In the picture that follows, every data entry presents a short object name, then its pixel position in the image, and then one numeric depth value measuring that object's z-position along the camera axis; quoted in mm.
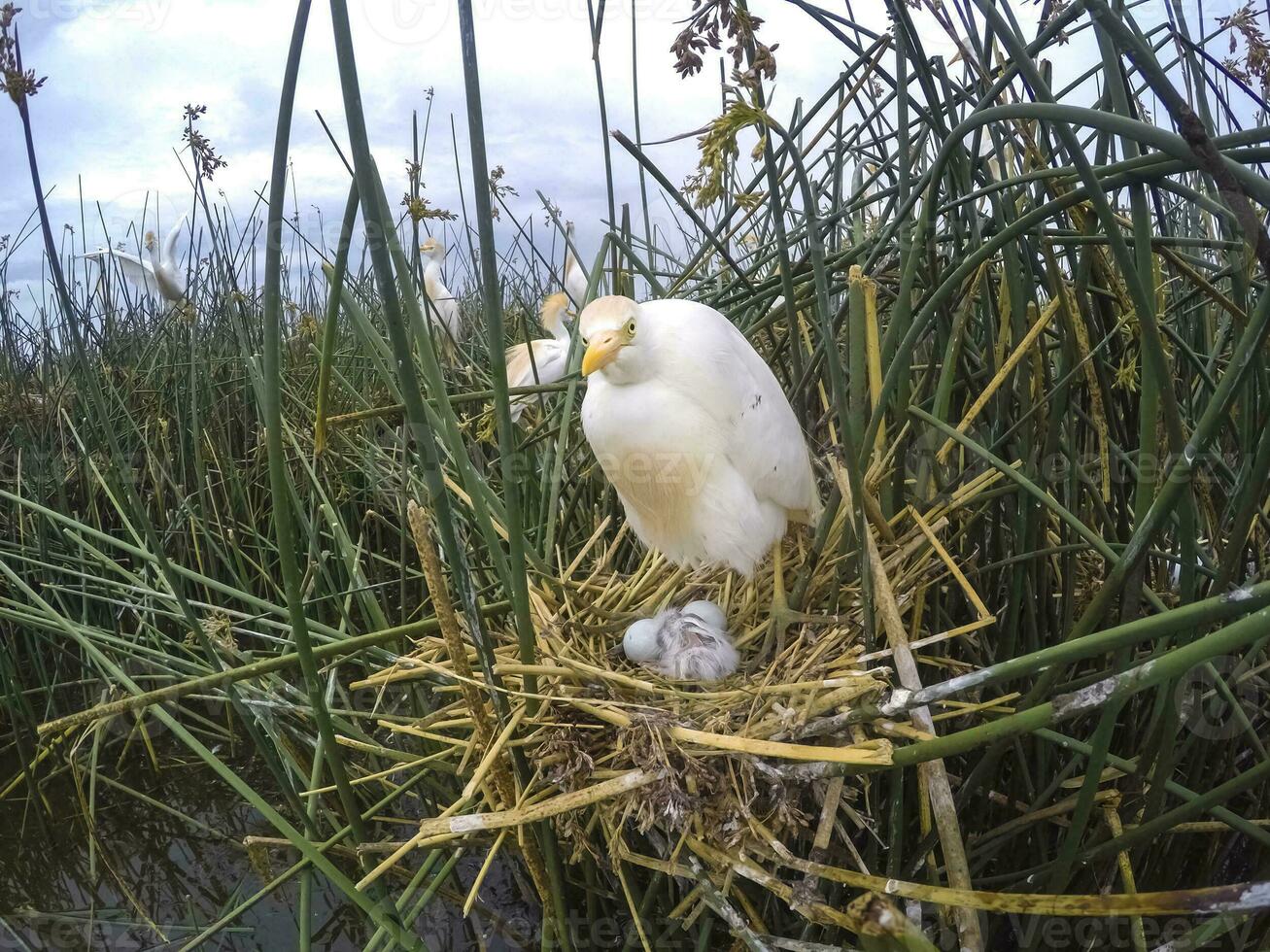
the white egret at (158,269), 3576
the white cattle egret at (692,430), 1414
